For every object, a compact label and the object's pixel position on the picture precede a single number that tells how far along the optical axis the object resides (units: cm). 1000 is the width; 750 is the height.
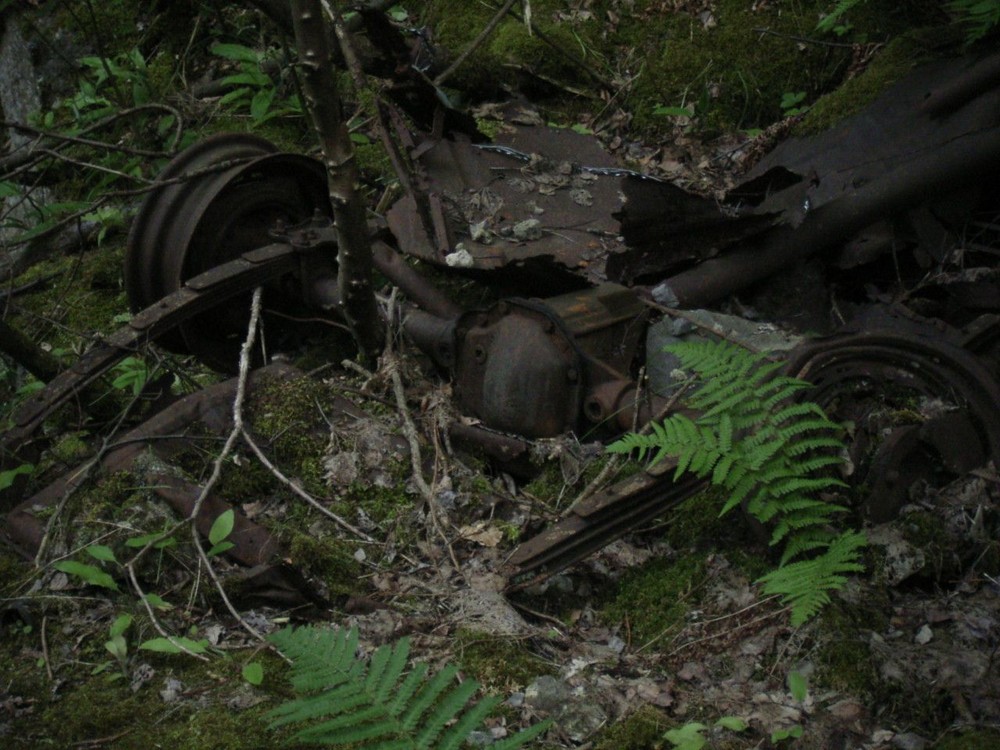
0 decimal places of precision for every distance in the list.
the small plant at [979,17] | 427
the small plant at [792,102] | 575
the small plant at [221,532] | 314
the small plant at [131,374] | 461
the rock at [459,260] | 435
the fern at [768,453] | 285
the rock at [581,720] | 243
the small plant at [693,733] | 227
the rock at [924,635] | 265
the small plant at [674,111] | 591
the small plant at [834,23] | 567
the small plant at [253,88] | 629
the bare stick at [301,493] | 351
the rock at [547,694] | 253
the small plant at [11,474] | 357
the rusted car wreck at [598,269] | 321
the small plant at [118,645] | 272
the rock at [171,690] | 260
